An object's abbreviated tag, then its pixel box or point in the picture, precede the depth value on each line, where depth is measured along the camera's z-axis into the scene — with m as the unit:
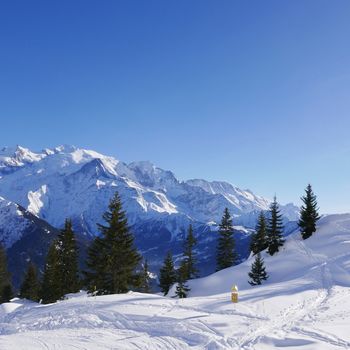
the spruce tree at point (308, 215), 58.03
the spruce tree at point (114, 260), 38.03
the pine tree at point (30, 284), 66.94
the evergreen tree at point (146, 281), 64.38
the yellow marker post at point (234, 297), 23.08
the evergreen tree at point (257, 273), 45.66
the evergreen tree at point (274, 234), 54.72
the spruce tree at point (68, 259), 51.66
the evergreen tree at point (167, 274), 62.12
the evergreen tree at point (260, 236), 60.66
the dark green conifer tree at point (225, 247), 63.53
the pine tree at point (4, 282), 66.83
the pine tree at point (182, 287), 49.84
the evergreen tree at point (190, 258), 57.93
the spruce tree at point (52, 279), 48.03
